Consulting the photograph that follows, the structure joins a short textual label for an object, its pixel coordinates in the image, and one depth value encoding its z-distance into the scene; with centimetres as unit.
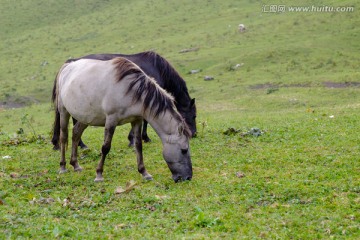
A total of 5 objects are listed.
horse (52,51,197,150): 1237
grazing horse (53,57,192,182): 902
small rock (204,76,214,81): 3027
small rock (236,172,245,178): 928
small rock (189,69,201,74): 3222
